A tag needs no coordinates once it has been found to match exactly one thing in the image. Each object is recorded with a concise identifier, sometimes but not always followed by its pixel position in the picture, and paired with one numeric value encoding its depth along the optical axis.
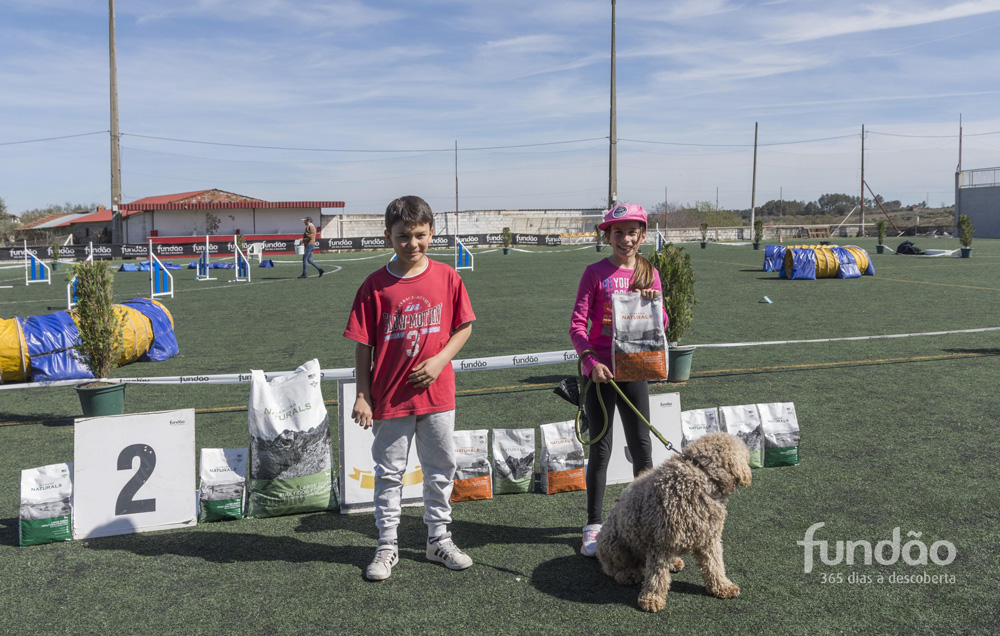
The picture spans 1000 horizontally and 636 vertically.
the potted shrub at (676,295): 7.84
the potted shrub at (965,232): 28.56
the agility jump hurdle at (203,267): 25.20
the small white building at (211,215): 57.75
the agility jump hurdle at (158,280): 18.52
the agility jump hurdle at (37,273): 25.09
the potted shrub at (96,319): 6.92
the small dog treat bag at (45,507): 4.09
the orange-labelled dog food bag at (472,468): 4.78
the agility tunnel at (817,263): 20.42
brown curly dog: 3.27
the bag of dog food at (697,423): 5.11
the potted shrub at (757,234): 39.12
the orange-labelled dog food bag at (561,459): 4.86
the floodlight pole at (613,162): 42.62
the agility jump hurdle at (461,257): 28.23
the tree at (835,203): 117.06
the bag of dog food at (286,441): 4.49
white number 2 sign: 4.27
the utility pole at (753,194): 66.01
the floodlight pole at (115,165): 35.94
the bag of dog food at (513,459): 4.87
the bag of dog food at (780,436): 5.16
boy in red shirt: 3.64
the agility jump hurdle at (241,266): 24.41
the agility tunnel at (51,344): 8.30
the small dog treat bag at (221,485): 4.49
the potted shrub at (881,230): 37.09
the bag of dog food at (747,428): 5.15
